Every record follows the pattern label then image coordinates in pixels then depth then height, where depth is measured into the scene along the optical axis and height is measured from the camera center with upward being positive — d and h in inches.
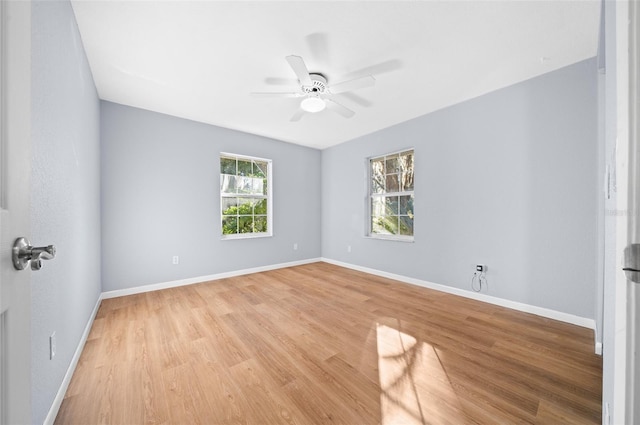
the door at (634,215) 21.3 -0.2
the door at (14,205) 19.5 +0.6
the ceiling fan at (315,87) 80.7 +47.6
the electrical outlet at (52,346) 49.9 -28.2
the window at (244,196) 164.9 +11.2
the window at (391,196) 152.8 +10.9
